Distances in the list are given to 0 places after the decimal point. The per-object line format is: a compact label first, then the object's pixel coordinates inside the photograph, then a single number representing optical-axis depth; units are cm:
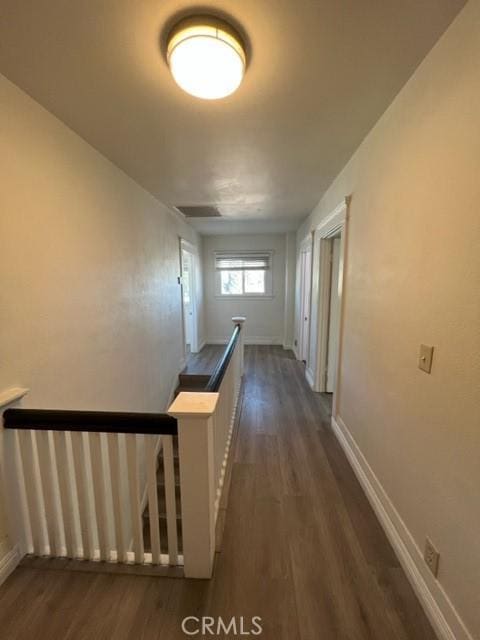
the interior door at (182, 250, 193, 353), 550
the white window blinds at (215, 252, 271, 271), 619
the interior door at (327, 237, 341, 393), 330
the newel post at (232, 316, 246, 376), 357
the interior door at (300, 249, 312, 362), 438
